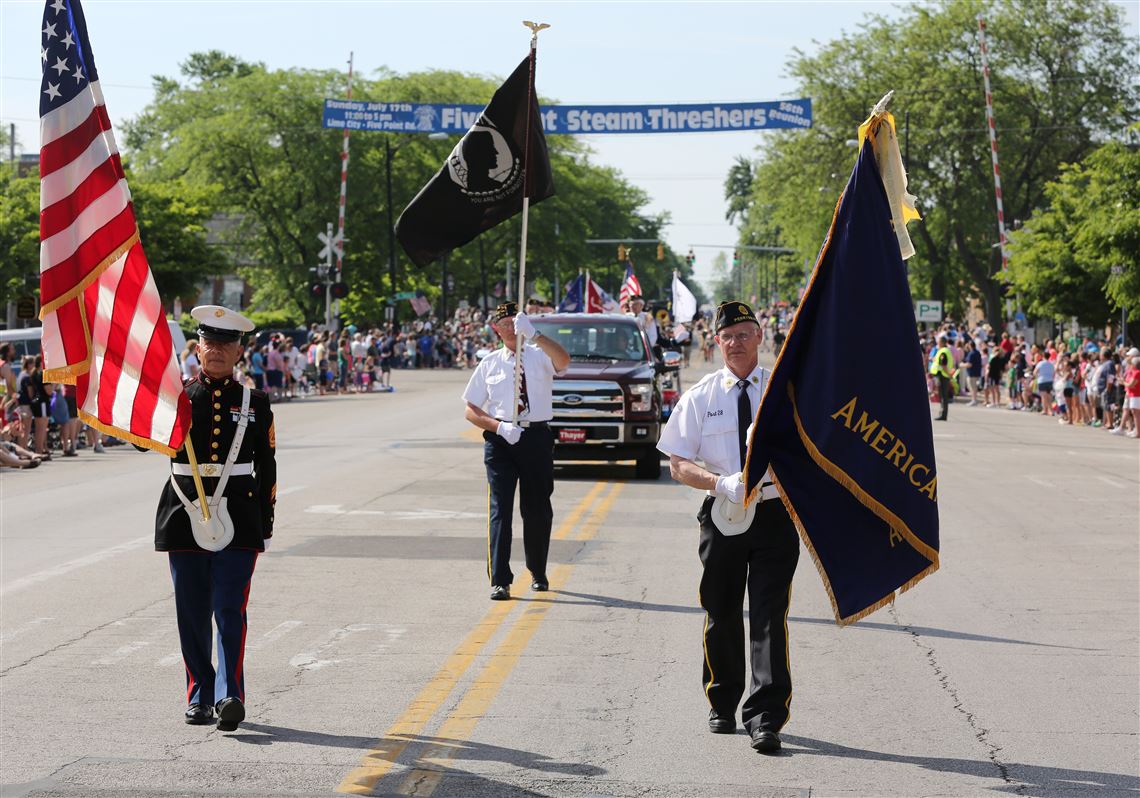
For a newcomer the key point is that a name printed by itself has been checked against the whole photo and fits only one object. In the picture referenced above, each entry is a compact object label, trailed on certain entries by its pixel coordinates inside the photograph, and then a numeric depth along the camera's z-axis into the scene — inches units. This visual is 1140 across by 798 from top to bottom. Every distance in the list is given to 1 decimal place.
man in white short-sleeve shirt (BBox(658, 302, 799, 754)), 271.4
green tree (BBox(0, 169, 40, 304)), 2198.6
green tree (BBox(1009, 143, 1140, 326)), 1358.3
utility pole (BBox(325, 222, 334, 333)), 2079.1
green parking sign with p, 2285.2
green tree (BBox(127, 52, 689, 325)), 2854.3
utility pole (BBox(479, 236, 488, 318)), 3558.1
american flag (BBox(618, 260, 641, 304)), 1867.6
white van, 1464.1
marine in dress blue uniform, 276.4
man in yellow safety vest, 1370.6
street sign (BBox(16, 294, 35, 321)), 1685.5
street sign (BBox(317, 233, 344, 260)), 2214.7
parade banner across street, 1640.0
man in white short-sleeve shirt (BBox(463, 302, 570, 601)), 425.7
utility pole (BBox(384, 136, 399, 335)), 2757.9
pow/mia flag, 452.8
